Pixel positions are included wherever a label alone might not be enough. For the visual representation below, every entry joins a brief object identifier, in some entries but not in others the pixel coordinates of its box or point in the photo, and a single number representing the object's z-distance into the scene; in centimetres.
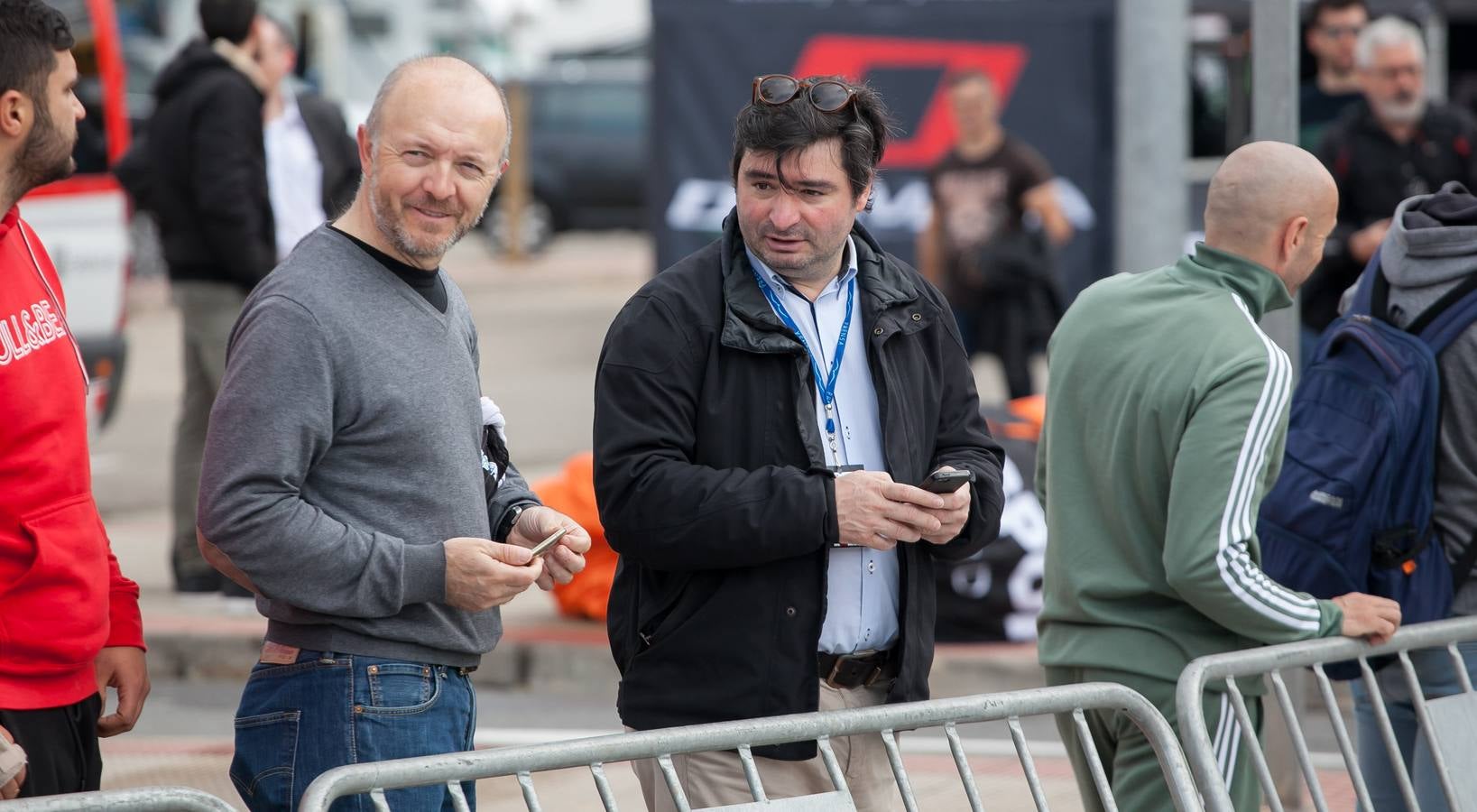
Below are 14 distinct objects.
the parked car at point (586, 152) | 5094
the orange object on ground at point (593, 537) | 1385
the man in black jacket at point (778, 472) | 618
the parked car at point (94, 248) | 1766
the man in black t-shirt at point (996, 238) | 1773
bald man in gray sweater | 562
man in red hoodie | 561
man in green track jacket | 682
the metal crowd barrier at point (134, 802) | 507
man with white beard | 1389
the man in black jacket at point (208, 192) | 1400
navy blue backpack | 752
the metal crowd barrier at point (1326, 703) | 660
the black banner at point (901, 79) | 2284
